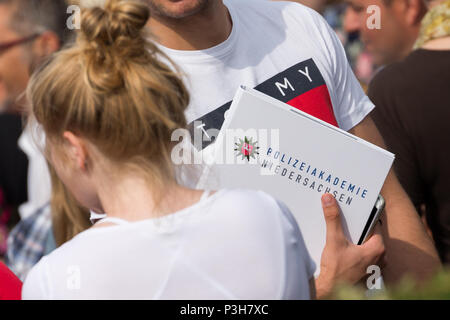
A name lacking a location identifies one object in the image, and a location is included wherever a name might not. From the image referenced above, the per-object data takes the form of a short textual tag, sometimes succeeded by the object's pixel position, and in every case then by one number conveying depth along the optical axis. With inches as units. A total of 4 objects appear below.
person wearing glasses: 293.6
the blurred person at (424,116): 203.9
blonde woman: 100.0
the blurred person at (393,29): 256.4
